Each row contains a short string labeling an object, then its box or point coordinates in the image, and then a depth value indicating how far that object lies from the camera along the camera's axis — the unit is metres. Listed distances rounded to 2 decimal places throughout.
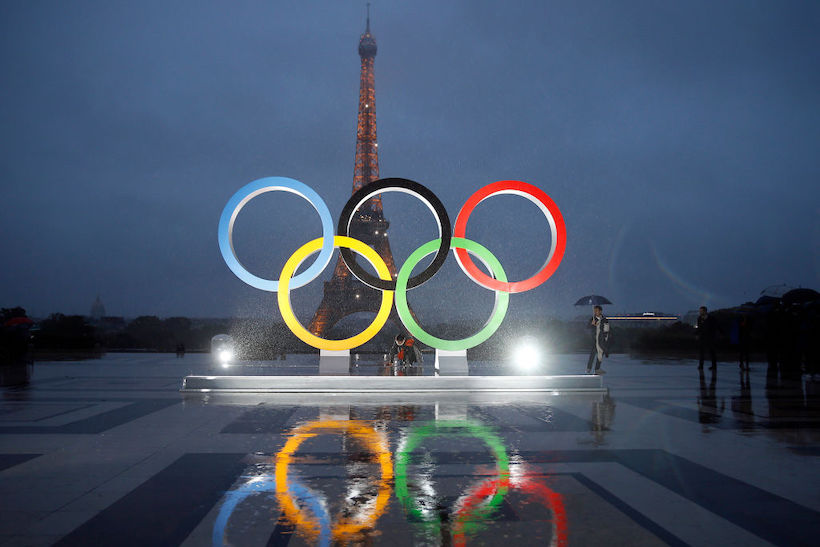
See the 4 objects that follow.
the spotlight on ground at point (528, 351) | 17.70
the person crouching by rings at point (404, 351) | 16.55
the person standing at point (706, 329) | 18.59
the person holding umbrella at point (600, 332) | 15.55
